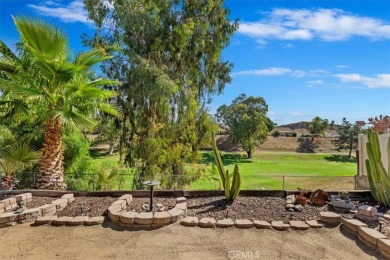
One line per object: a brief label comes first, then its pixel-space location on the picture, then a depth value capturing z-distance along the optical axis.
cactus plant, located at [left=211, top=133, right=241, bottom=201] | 5.43
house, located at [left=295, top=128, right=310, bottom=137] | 59.09
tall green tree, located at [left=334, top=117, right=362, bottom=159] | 35.08
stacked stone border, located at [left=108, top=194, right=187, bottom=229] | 4.45
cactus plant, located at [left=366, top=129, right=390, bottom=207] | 5.29
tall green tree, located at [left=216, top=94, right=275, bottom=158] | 32.47
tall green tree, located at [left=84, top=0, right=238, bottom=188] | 9.76
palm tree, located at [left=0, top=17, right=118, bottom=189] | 6.00
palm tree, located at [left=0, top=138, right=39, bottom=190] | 6.95
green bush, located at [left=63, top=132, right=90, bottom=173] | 8.97
